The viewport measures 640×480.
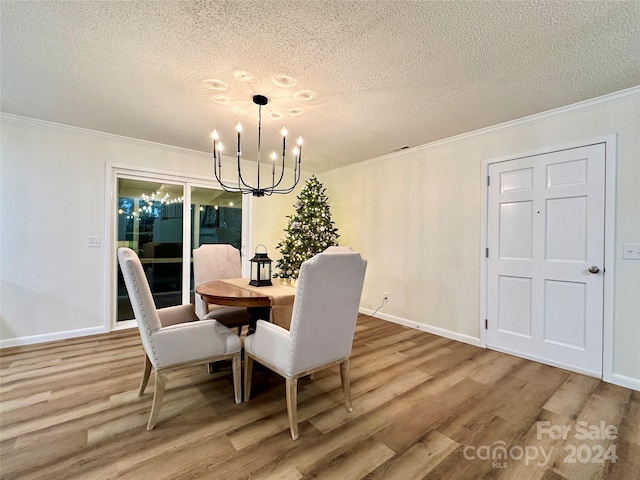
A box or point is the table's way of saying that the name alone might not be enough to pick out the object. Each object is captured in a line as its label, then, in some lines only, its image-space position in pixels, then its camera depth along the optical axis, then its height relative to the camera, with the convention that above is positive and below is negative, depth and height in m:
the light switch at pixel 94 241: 3.48 -0.06
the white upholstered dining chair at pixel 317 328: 1.68 -0.57
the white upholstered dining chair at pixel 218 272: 2.73 -0.38
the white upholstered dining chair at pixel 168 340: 1.77 -0.69
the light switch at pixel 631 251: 2.34 -0.06
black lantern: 2.52 -0.29
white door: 2.55 -0.15
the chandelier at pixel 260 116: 2.34 +0.80
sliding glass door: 3.79 +0.14
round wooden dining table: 2.08 -0.43
